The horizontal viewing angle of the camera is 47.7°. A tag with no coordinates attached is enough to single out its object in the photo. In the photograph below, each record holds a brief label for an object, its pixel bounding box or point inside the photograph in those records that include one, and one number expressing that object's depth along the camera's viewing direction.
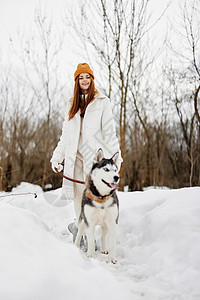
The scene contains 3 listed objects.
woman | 2.75
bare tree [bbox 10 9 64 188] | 8.08
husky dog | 2.29
